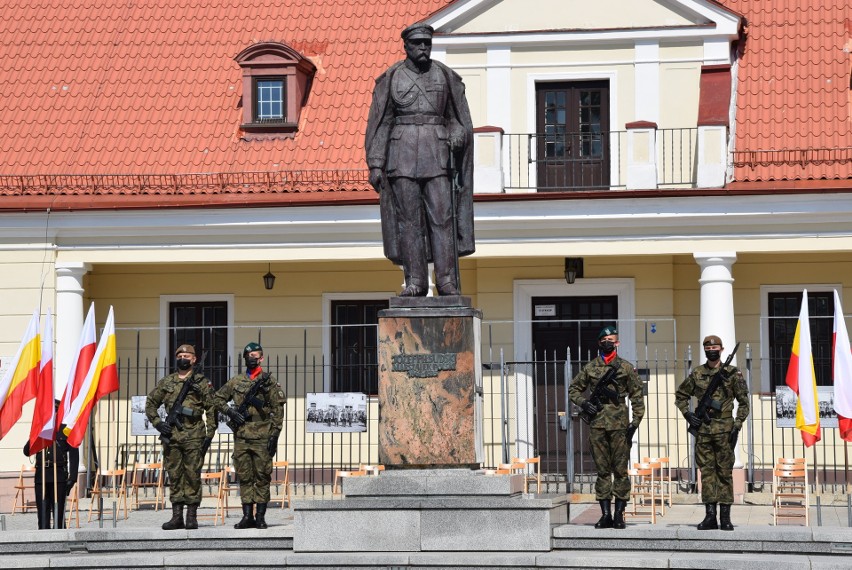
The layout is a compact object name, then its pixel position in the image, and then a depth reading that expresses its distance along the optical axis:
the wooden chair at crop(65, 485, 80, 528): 17.12
